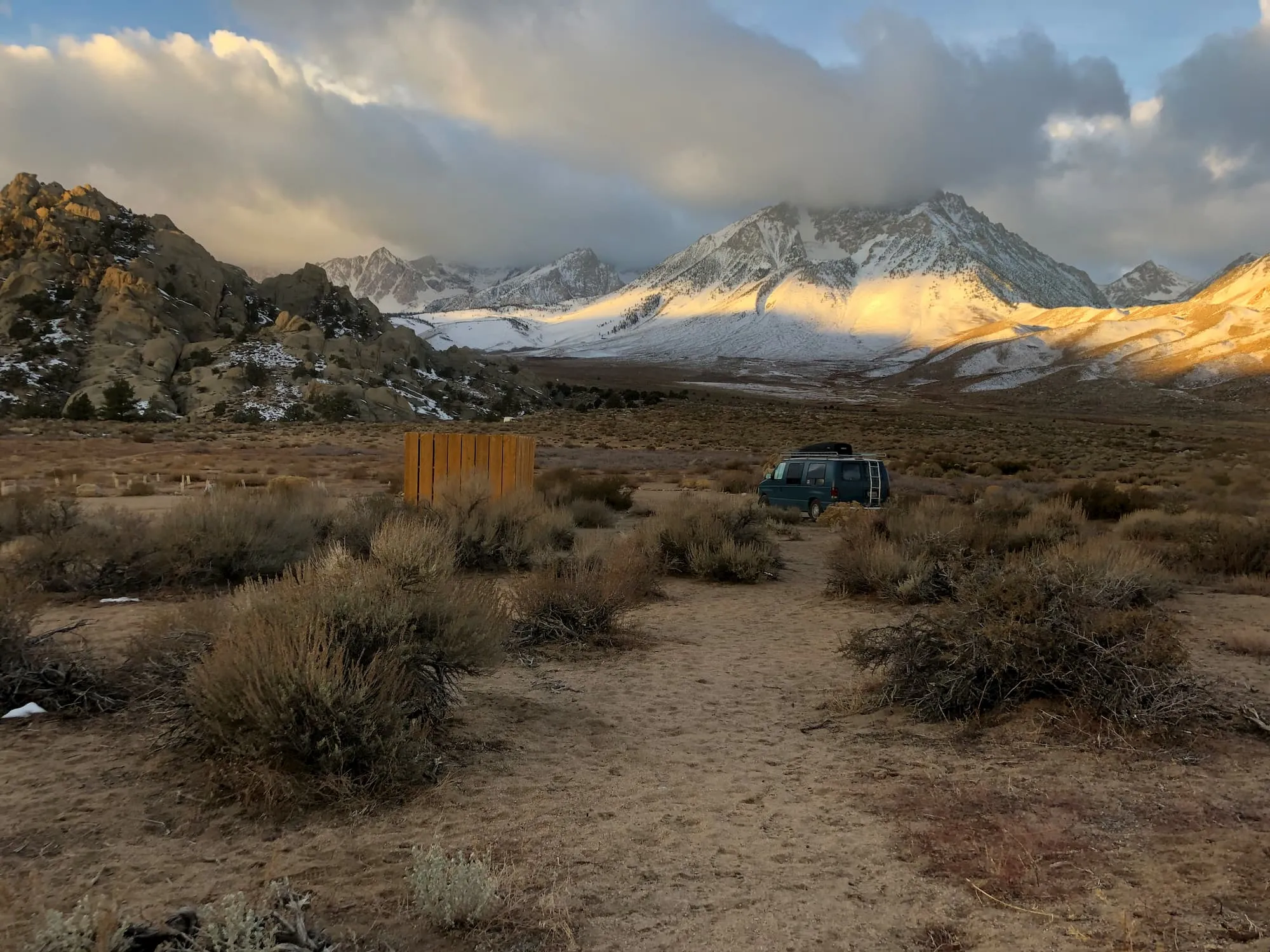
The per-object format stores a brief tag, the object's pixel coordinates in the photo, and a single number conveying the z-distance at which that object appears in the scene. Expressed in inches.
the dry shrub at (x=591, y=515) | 711.7
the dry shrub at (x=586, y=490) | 775.7
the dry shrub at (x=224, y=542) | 411.2
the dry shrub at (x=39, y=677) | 234.8
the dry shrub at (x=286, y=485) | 588.1
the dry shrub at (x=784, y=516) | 777.3
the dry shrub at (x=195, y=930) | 111.8
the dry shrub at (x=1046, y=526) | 529.3
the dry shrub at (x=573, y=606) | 347.3
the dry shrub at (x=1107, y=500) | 777.6
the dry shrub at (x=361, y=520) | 465.4
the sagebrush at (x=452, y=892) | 135.3
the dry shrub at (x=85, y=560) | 392.5
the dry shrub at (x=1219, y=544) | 499.8
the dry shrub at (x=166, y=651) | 223.9
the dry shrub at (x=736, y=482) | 1081.4
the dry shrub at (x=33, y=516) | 458.0
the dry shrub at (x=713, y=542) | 497.4
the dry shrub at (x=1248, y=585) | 452.1
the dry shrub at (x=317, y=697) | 179.5
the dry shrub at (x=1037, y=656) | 233.0
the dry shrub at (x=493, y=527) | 498.6
